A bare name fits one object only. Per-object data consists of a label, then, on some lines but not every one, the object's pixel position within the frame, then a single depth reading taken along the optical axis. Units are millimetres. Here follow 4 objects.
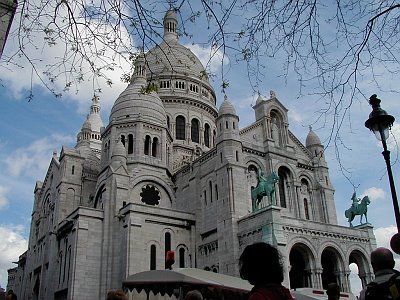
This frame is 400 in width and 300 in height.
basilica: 30984
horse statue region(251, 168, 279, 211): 30002
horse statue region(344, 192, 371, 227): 34094
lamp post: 9375
